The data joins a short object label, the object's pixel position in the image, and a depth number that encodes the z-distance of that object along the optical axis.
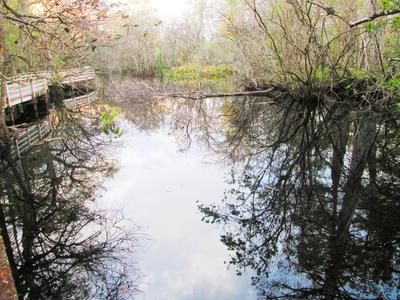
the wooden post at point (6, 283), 2.74
